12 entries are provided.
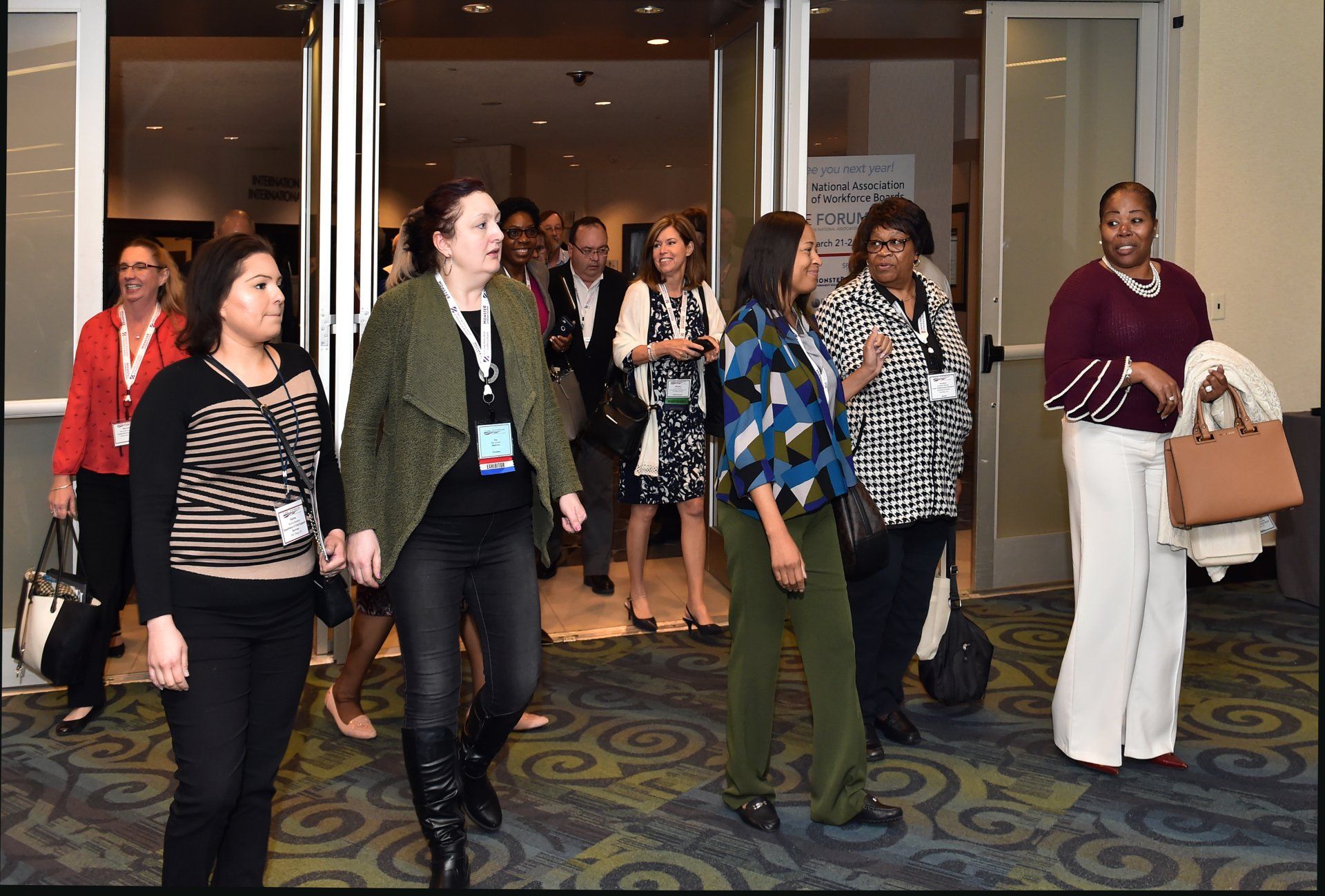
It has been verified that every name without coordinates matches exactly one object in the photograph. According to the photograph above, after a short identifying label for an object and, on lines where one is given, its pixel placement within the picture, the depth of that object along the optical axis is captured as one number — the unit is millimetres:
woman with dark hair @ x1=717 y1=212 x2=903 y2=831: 2852
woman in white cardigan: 4965
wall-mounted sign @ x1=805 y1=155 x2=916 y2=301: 6977
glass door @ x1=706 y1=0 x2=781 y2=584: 5289
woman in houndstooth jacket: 3402
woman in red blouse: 3975
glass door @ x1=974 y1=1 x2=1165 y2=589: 5691
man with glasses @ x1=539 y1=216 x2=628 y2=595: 5531
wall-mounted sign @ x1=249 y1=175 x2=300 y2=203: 14797
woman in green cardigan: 2635
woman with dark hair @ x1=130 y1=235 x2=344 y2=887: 2195
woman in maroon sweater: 3396
